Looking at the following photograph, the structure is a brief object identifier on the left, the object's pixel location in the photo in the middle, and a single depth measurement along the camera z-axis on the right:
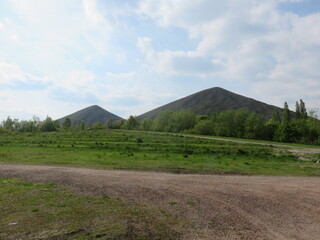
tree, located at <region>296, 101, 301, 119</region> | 111.19
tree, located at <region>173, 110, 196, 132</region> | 96.12
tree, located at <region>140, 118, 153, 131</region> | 103.62
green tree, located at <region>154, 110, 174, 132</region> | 97.31
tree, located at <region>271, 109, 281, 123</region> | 112.16
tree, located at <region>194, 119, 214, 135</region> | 79.58
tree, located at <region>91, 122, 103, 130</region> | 112.12
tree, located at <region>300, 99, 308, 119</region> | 108.23
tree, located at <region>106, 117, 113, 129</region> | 126.05
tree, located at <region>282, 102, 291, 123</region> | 108.64
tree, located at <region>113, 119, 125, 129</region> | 120.01
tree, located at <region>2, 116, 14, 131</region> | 119.06
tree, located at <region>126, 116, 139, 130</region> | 111.01
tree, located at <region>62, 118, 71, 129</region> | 123.03
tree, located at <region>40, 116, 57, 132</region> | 104.59
